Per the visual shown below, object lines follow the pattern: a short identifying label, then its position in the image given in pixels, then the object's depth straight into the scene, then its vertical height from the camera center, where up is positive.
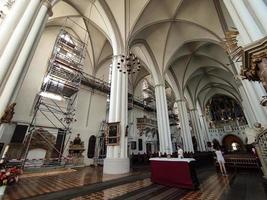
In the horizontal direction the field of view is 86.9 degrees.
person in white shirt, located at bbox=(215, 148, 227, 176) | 6.51 -0.03
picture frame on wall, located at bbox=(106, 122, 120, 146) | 7.35 +1.22
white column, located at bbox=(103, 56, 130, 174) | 6.98 +2.16
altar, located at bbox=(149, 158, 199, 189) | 4.26 -0.43
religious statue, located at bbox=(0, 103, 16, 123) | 3.70 +1.10
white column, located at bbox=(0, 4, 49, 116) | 3.94 +2.91
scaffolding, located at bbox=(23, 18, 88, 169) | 9.54 +4.64
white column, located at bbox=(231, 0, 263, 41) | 3.52 +3.39
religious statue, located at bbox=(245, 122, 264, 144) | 5.36 +0.96
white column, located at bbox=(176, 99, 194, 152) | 14.86 +3.40
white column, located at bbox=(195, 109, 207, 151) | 18.06 +2.55
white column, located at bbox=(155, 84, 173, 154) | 11.40 +3.06
